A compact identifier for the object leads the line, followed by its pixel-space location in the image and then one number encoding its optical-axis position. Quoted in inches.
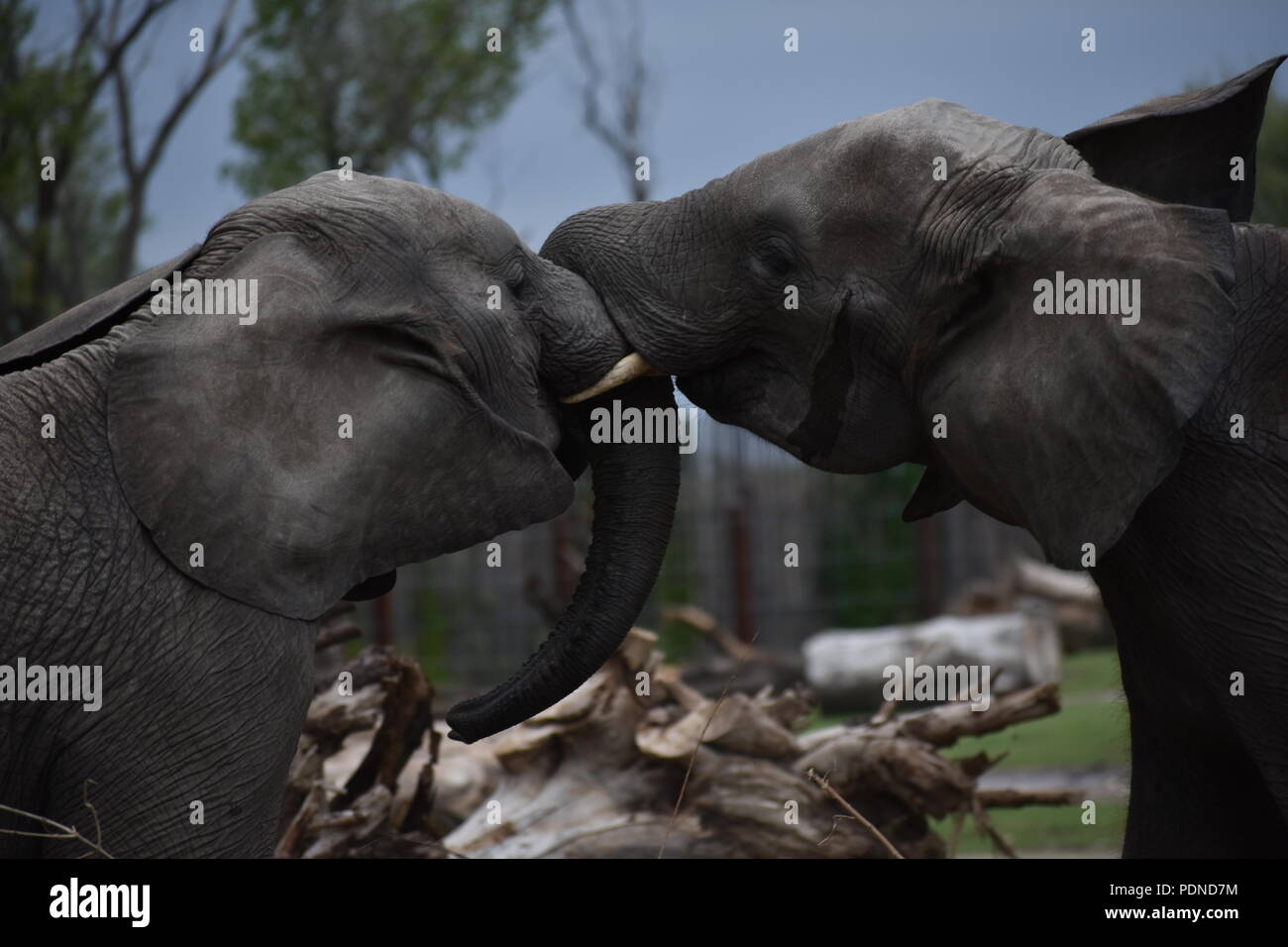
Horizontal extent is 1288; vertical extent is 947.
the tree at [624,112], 581.3
